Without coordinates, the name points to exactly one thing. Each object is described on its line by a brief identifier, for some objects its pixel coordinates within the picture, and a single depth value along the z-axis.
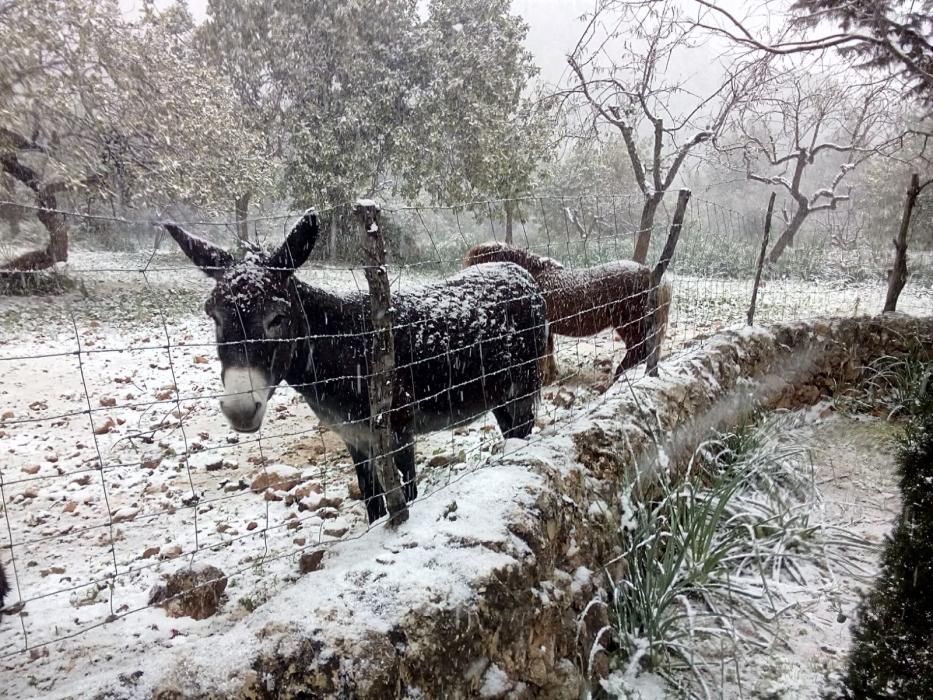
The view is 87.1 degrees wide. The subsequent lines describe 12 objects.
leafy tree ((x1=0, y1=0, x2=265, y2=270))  6.50
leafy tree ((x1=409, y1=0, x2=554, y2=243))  10.80
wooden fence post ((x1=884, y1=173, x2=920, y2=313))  5.23
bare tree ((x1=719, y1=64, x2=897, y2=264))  5.04
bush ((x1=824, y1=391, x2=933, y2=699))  0.89
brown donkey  4.54
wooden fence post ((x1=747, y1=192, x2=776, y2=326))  4.61
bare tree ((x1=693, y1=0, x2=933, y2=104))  4.34
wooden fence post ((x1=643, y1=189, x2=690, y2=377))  3.51
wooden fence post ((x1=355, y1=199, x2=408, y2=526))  1.62
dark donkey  1.89
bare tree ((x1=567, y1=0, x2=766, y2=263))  4.59
